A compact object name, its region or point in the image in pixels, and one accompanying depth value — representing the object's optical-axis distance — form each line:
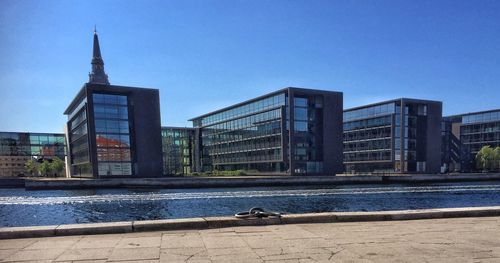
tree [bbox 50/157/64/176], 99.46
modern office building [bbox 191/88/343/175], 81.19
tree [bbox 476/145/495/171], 101.94
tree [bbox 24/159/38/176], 106.00
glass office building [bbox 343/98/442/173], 95.19
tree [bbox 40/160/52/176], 99.88
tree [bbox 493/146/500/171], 100.69
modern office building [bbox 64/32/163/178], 72.75
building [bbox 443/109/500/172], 115.69
